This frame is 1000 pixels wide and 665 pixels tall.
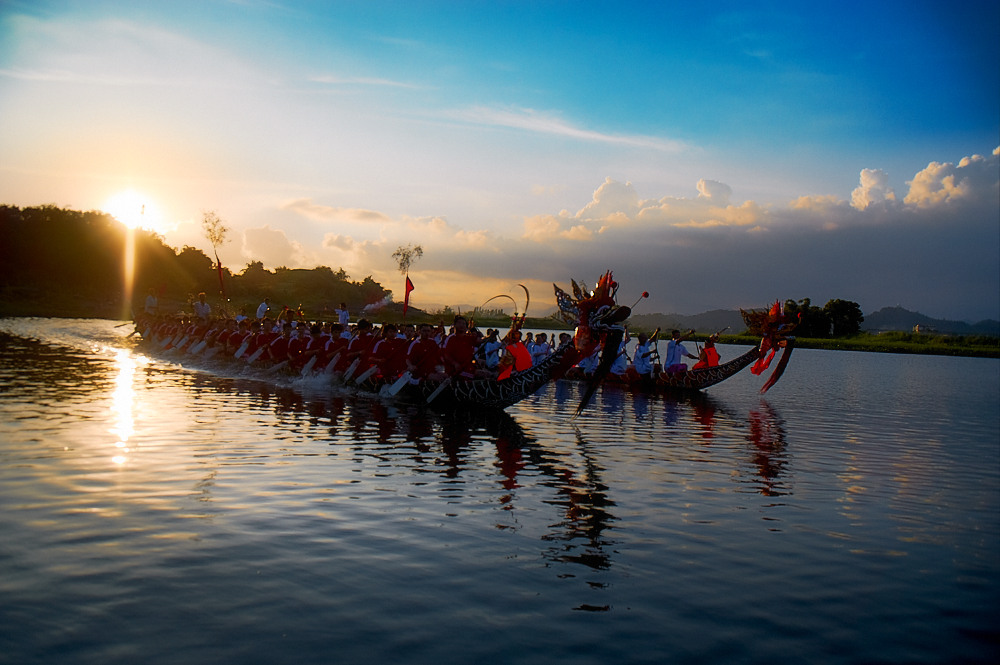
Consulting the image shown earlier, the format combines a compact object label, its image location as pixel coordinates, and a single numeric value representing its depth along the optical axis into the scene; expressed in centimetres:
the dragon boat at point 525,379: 1424
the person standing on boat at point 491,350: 2358
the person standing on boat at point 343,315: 3007
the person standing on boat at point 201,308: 3617
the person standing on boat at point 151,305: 4066
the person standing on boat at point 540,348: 2557
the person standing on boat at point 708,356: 2545
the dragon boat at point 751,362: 2498
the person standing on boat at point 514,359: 1798
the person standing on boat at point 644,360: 2570
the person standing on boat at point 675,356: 2541
